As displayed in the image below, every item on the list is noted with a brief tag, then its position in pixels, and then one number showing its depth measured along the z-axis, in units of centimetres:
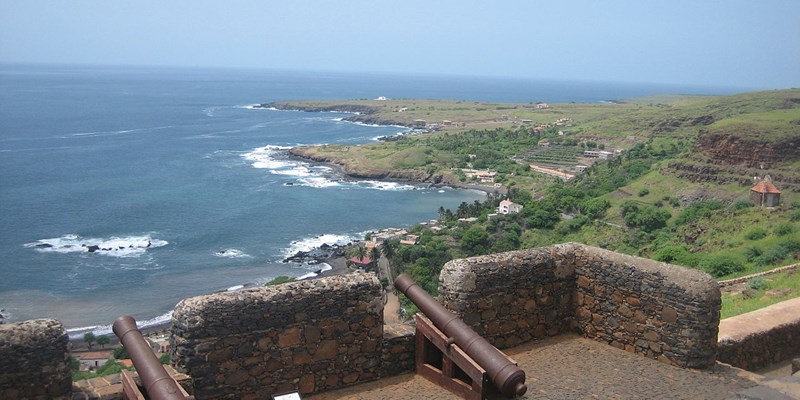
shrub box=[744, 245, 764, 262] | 2790
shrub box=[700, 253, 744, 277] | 2414
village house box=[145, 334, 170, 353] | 3017
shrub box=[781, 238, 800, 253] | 2510
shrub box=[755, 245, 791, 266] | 2300
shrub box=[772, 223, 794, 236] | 3611
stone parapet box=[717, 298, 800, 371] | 855
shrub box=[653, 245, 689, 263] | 3487
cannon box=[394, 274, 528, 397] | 630
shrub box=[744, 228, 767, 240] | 3903
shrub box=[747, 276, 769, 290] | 1444
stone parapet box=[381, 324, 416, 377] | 755
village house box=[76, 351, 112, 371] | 3141
